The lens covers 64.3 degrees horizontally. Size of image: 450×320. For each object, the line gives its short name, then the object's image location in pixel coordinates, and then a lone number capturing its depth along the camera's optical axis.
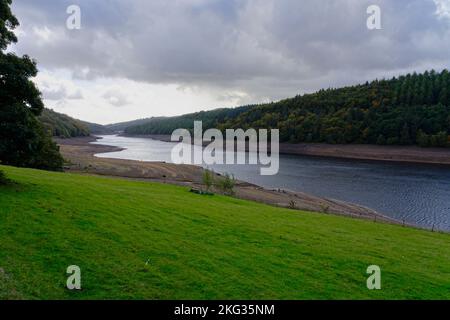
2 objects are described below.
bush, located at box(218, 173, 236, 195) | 45.22
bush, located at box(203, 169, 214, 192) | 44.56
